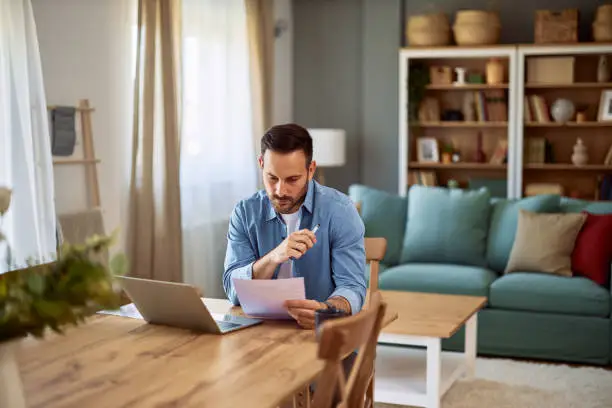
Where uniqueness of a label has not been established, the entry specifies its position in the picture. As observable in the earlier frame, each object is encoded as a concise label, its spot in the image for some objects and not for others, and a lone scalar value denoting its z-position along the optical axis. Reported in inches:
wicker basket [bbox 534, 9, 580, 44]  273.3
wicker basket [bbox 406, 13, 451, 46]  283.6
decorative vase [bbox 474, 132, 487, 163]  292.2
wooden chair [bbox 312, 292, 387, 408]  66.4
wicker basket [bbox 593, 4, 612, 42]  268.8
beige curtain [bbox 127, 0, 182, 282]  201.0
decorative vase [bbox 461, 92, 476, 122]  291.4
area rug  165.5
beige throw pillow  203.9
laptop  92.0
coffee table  151.9
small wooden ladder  187.0
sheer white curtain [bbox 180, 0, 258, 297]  231.5
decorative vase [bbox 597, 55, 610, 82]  273.4
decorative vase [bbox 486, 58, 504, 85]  281.6
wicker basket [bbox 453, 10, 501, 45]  278.4
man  106.8
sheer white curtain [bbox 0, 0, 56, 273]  159.5
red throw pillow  199.5
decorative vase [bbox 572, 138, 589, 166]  280.5
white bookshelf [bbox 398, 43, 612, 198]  277.9
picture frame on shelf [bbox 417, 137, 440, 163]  294.8
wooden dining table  71.9
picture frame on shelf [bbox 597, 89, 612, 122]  276.8
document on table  104.2
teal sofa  194.2
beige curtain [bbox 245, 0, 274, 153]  262.1
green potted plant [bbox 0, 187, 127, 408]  57.4
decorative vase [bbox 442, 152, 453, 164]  294.5
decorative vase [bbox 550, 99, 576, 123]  280.2
